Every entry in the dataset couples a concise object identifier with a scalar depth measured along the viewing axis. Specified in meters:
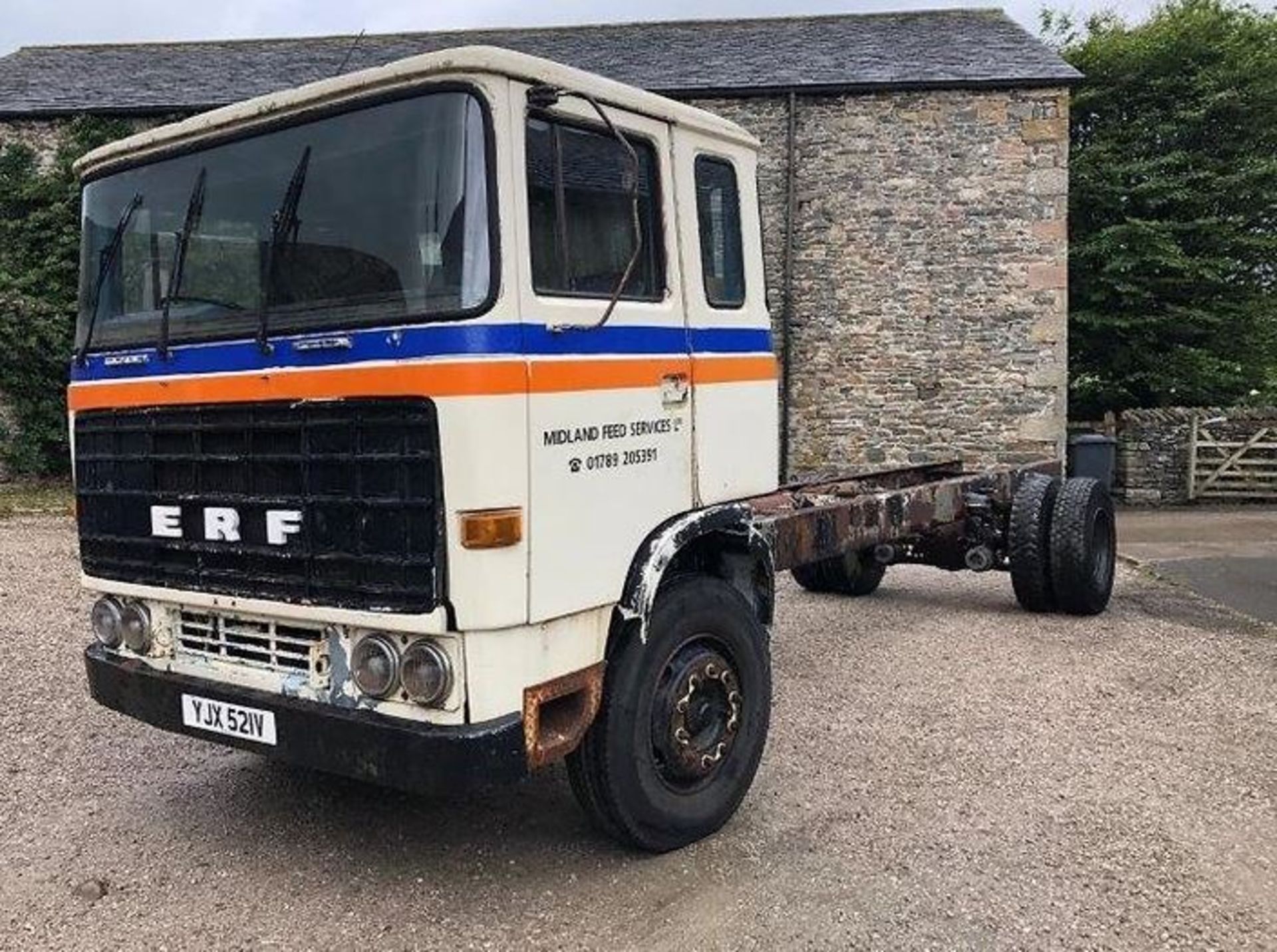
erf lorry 3.08
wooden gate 15.76
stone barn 14.75
